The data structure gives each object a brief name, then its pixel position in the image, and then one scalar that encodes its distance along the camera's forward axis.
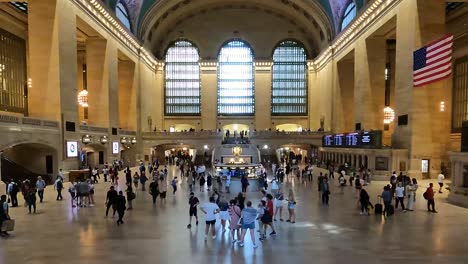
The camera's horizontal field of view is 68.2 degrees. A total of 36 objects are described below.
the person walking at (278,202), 10.20
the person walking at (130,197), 11.79
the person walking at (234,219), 8.02
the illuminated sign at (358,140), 22.27
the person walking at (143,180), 16.93
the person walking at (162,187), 13.95
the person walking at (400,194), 11.95
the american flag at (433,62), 15.27
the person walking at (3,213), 8.75
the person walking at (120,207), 10.00
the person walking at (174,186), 15.34
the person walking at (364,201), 11.23
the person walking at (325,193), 13.30
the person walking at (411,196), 11.85
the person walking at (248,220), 7.72
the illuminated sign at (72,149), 20.86
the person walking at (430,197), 11.50
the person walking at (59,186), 14.09
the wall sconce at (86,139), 23.38
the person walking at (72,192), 12.54
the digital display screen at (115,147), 29.15
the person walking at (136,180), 17.10
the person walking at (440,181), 15.62
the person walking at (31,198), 11.35
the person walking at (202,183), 16.56
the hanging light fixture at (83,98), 33.56
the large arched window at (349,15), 31.59
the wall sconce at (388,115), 33.29
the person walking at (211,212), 8.30
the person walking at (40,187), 13.45
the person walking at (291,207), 10.09
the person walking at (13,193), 12.53
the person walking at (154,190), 13.06
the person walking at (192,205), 9.51
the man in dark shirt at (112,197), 10.58
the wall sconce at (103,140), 26.68
